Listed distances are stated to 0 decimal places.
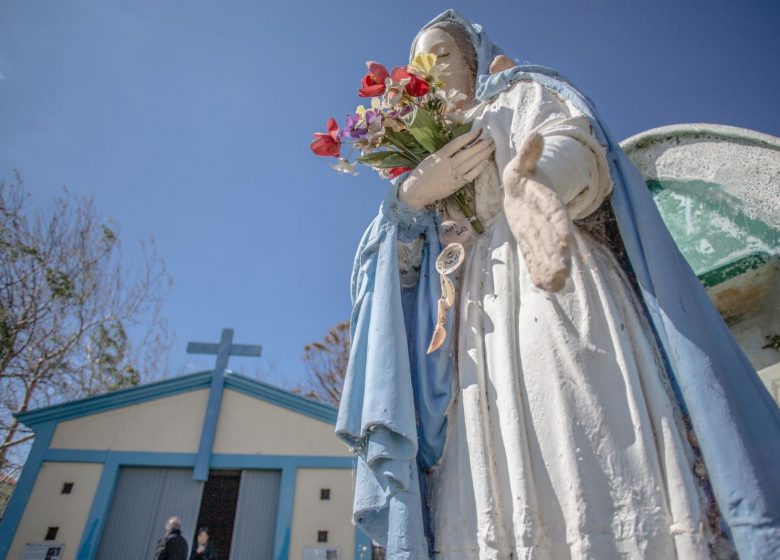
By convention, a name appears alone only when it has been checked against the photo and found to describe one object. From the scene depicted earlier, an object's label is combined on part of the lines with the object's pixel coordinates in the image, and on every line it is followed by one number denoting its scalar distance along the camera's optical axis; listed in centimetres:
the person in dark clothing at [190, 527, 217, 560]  846
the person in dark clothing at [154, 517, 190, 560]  706
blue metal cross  893
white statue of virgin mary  110
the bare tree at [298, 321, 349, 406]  1800
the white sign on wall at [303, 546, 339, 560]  816
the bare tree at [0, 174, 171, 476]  1108
